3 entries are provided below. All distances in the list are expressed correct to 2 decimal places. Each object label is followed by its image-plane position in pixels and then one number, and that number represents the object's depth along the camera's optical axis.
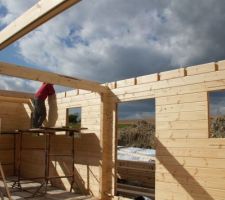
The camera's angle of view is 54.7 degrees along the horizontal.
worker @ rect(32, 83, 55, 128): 6.13
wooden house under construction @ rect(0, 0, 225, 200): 3.57
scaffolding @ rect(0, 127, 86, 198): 5.12
